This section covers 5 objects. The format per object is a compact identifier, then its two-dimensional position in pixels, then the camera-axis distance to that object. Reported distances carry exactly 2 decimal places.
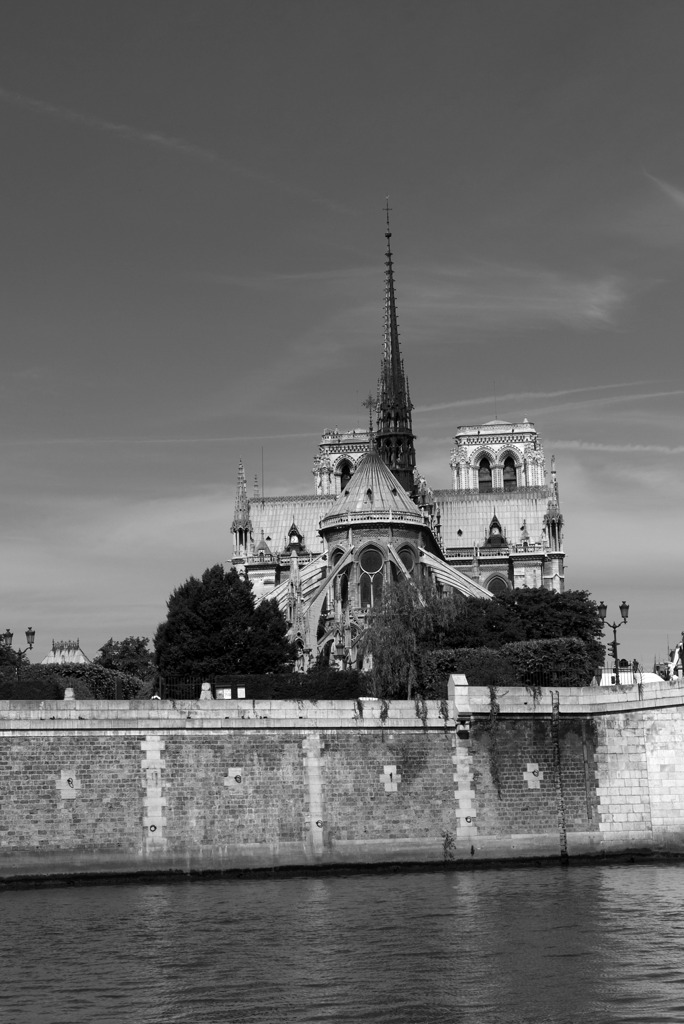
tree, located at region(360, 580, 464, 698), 61.66
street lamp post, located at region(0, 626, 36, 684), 54.59
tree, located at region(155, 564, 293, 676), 75.88
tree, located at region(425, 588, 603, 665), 75.38
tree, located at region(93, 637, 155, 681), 112.16
